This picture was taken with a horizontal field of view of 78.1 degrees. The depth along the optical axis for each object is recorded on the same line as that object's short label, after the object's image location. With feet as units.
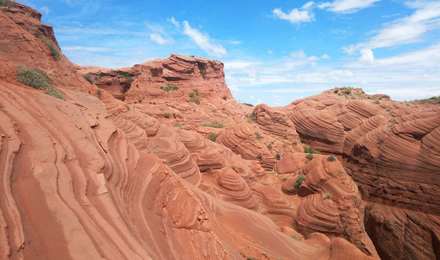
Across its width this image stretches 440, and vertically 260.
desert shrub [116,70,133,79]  101.30
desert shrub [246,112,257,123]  83.47
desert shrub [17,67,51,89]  23.36
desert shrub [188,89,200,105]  109.52
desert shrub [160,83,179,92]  104.76
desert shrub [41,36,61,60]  41.30
